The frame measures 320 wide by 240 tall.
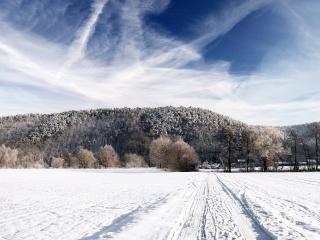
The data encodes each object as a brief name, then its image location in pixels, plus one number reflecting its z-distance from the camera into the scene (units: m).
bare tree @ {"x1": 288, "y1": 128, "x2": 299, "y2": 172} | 70.54
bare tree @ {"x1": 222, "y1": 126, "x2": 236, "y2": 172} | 73.03
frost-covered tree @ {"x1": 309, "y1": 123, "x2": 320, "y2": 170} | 66.05
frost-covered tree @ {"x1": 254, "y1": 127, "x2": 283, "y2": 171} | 64.70
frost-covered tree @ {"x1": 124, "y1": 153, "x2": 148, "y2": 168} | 117.89
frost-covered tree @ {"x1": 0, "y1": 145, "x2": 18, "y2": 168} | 103.78
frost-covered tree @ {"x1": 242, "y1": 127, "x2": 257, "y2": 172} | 67.44
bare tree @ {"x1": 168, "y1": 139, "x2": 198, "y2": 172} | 69.27
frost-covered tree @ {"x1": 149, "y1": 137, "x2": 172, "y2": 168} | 74.07
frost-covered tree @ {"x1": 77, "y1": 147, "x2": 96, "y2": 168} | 113.95
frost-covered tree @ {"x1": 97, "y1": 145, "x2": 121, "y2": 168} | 111.80
